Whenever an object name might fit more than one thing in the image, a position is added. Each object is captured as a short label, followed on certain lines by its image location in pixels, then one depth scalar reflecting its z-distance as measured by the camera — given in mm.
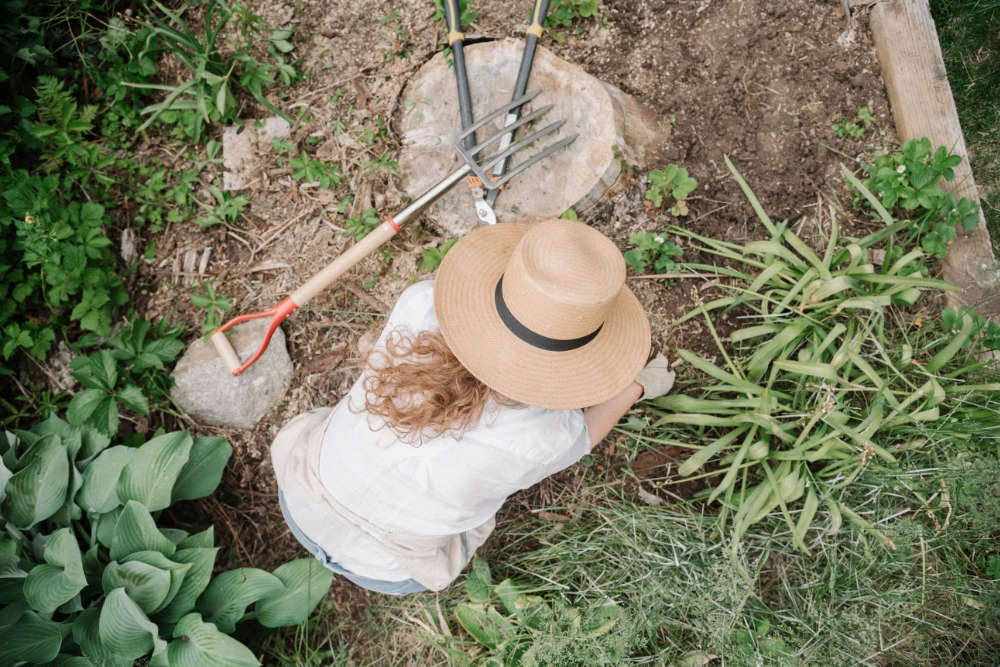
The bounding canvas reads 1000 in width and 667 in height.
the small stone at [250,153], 2826
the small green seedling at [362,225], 2637
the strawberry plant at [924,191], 2305
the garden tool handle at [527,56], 2377
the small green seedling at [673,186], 2465
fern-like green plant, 2660
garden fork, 2273
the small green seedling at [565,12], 2599
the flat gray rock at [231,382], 2609
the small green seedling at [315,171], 2711
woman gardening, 1579
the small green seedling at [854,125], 2543
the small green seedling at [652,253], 2533
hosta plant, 1940
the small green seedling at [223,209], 2775
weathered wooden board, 2475
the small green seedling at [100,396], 2361
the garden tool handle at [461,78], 2391
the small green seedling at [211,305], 2631
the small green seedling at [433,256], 2545
